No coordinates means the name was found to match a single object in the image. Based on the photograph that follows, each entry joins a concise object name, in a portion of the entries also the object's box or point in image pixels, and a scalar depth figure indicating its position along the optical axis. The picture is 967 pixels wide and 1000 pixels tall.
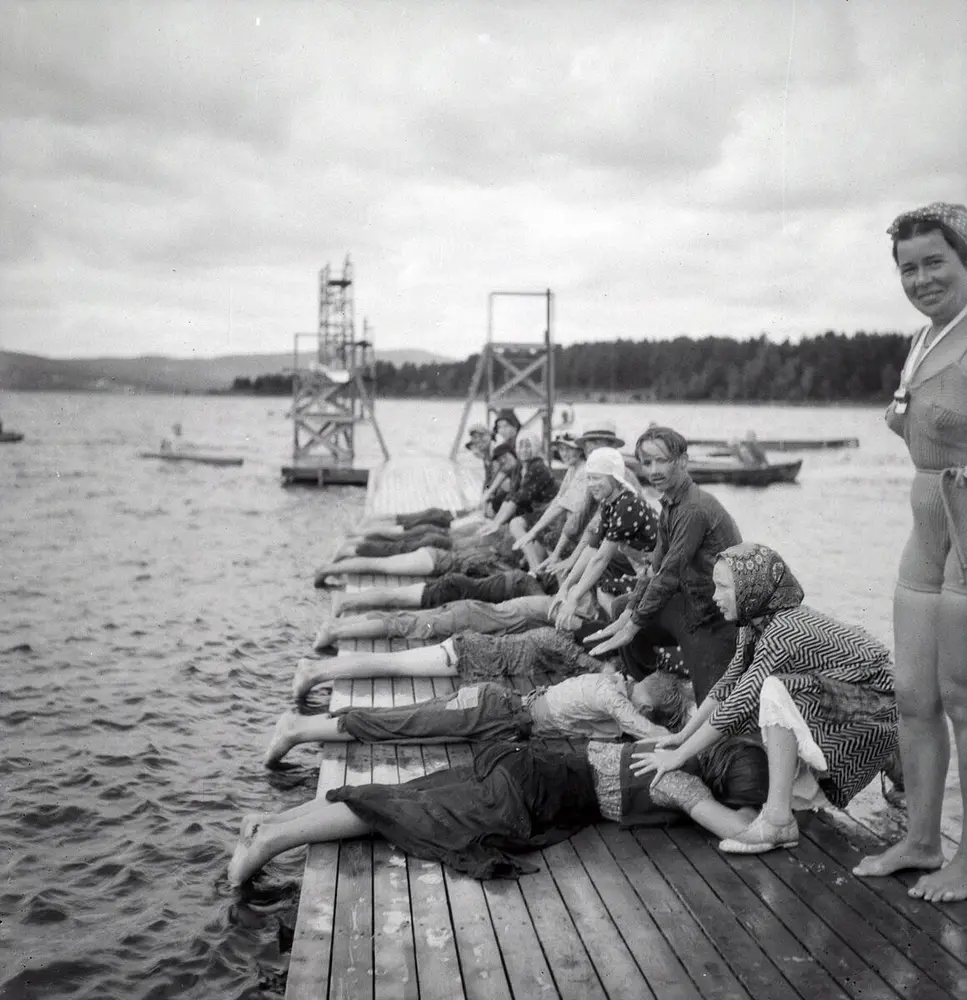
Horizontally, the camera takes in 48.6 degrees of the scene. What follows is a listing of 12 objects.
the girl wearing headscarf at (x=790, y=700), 4.19
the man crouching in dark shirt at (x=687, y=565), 5.51
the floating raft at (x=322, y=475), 31.02
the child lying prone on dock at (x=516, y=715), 5.43
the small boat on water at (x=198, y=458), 42.59
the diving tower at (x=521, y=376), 25.70
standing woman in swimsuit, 3.53
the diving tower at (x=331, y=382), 31.58
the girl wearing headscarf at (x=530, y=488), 10.53
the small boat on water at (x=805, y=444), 56.62
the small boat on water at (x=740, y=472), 36.84
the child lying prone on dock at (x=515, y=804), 4.28
